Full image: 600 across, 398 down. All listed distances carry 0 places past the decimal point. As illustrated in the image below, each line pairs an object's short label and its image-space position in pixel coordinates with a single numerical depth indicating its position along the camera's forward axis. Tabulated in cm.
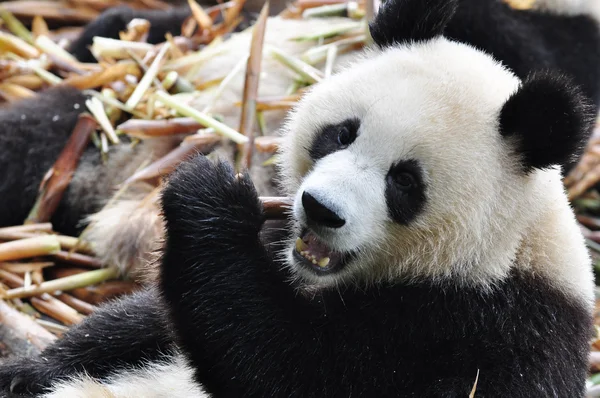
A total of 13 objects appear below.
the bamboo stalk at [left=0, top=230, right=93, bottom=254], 950
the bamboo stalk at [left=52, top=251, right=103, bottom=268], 942
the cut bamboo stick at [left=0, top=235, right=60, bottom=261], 904
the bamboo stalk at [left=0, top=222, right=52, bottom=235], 955
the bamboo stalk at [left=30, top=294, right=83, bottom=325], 847
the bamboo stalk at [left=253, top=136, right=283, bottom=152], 945
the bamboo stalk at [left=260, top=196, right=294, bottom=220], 606
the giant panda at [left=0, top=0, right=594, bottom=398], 530
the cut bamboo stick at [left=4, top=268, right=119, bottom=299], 862
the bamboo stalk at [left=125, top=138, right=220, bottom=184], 955
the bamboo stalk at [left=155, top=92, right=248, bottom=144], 901
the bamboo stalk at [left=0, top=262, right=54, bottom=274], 904
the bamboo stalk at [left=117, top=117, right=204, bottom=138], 970
